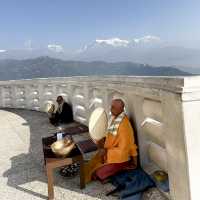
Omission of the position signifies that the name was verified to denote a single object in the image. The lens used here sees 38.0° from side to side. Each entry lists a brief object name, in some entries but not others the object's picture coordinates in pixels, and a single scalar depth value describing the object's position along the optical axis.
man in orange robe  4.40
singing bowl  4.27
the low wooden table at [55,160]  4.12
